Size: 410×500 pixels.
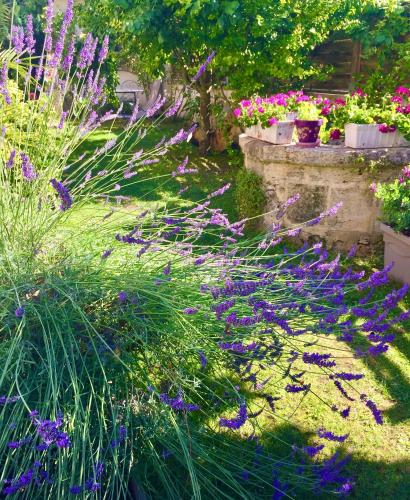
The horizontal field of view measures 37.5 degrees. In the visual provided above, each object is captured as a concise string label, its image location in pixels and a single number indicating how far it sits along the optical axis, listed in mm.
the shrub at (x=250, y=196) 5978
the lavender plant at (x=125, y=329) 1988
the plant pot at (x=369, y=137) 5395
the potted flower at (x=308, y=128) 5574
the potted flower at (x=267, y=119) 5781
